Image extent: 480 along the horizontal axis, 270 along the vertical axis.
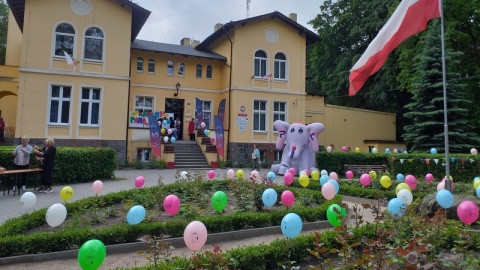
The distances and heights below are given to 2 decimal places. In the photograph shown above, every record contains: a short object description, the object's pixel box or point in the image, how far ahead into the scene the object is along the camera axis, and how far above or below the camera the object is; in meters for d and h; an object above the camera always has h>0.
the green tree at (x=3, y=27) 34.28 +11.80
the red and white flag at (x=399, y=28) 7.94 +2.91
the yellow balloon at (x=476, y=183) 10.30 -0.63
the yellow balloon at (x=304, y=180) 11.60 -0.72
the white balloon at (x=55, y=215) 6.37 -1.11
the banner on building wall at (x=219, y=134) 22.61 +1.35
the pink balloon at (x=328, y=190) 9.00 -0.80
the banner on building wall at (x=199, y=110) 25.80 +3.23
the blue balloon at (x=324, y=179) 11.37 -0.67
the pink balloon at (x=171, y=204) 7.36 -1.01
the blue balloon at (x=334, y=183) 9.66 -0.68
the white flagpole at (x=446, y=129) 7.83 +0.68
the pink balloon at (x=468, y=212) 6.39 -0.90
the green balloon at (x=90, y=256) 3.85 -1.10
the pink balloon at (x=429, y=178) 13.12 -0.65
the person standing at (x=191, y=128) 25.39 +1.88
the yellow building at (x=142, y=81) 20.05 +4.77
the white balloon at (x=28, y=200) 7.66 -1.03
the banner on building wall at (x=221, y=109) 24.89 +3.21
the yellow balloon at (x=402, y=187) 9.56 -0.72
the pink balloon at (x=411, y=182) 11.43 -0.70
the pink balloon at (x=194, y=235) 4.71 -1.04
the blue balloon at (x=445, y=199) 7.27 -0.77
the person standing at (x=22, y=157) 12.17 -0.19
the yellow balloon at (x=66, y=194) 8.46 -0.98
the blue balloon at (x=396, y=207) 6.71 -0.89
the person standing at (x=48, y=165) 11.95 -0.44
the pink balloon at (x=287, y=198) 8.20 -0.93
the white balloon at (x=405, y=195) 8.24 -0.83
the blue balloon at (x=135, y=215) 6.52 -1.11
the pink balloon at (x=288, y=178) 11.83 -0.69
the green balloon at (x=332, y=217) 6.06 -1.01
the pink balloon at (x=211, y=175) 12.76 -0.69
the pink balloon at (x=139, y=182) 10.84 -0.84
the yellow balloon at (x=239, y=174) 12.35 -0.62
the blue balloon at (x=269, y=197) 8.07 -0.90
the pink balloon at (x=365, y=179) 12.02 -0.68
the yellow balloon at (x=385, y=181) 11.71 -0.71
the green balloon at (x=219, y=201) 7.81 -0.98
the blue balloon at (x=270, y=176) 11.64 -0.65
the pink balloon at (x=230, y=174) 12.88 -0.65
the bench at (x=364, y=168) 18.52 -0.48
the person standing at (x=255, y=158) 22.51 -0.11
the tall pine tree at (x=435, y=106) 21.06 +3.35
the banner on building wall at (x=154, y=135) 21.09 +1.12
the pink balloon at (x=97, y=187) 9.55 -0.90
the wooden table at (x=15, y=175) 11.56 -0.81
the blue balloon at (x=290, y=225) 5.28 -1.00
